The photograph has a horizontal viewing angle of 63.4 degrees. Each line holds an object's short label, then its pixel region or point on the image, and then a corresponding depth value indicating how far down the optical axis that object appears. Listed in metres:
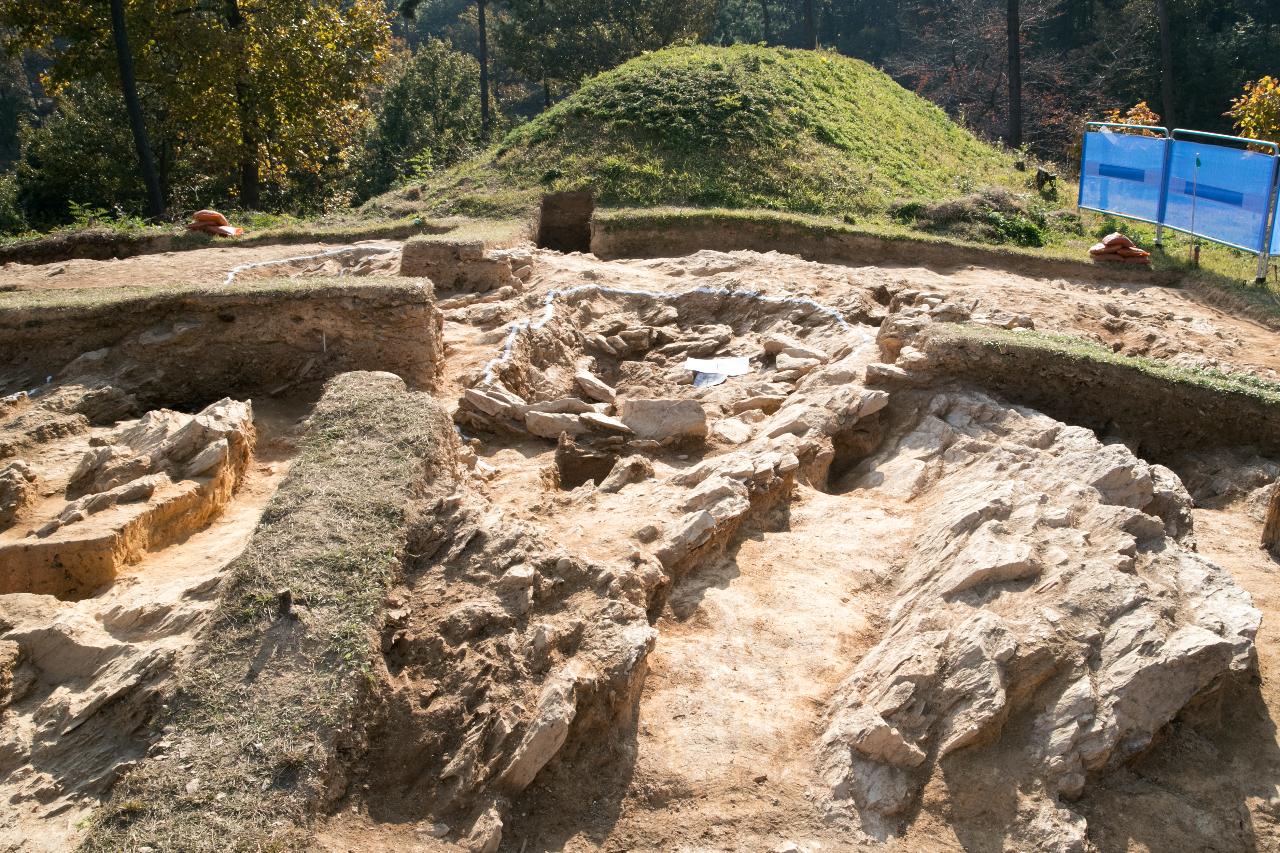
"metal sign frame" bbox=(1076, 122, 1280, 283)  11.11
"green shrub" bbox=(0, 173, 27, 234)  19.19
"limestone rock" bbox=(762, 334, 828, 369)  9.51
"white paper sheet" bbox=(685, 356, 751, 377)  9.74
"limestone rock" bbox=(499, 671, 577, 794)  4.42
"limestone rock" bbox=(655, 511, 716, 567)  5.91
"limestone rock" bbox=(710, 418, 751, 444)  8.00
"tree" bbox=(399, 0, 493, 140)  30.00
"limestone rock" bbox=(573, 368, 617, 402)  9.13
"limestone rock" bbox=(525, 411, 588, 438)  8.14
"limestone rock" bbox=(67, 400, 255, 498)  6.66
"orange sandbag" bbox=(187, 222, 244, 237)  14.46
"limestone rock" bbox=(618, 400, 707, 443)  7.97
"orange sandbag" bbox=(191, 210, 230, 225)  14.65
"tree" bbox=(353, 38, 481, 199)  25.30
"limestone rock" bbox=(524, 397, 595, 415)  8.43
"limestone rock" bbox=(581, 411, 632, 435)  8.07
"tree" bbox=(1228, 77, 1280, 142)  14.94
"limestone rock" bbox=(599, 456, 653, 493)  7.19
